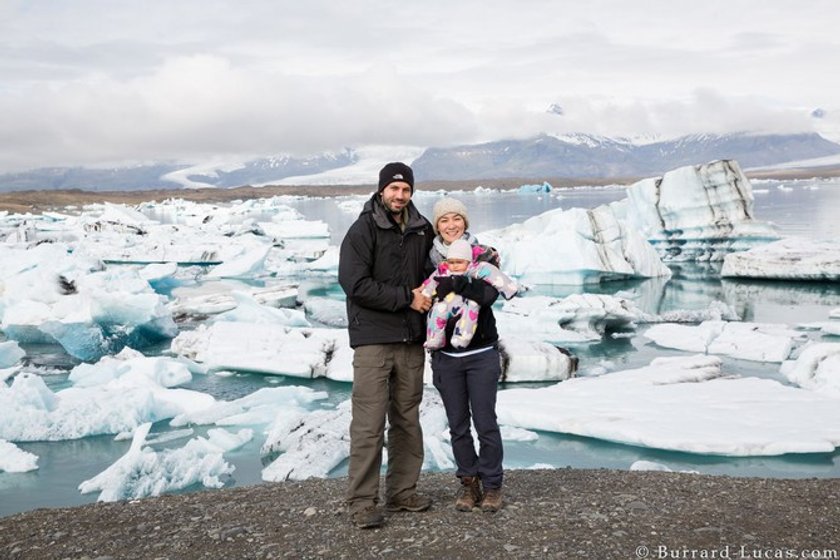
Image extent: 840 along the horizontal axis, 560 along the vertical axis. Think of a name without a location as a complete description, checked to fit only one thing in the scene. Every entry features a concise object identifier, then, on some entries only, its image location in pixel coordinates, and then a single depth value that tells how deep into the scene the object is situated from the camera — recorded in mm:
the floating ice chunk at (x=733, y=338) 10695
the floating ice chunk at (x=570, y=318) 12523
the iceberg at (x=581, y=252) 20141
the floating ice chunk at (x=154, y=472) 5961
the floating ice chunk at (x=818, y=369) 8580
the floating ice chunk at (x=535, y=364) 9594
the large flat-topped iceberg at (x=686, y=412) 6633
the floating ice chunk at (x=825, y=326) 12680
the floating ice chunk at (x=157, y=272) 18500
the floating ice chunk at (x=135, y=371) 9328
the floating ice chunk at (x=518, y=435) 7207
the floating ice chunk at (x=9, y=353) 11039
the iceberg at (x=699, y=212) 22906
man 3506
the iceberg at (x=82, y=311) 11648
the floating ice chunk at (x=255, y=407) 7949
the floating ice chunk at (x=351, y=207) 63947
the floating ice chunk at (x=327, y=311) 14110
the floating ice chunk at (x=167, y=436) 7434
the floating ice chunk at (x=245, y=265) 22125
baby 3471
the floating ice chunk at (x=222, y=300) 15062
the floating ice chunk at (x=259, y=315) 12633
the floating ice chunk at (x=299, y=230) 36281
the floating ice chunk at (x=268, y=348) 10016
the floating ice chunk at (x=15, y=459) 6586
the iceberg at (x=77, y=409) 7488
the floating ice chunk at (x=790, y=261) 18828
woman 3572
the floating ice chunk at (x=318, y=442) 6324
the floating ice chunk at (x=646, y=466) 6087
